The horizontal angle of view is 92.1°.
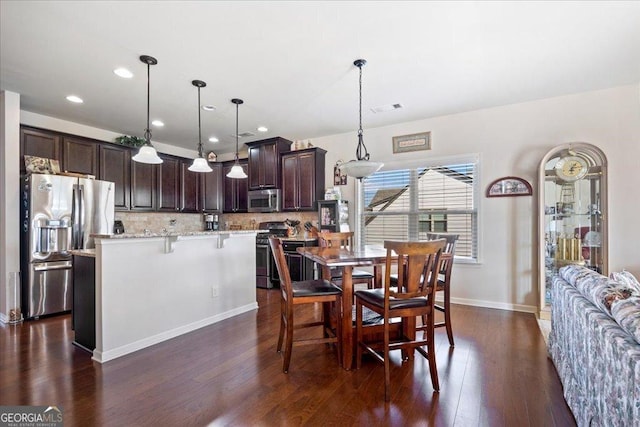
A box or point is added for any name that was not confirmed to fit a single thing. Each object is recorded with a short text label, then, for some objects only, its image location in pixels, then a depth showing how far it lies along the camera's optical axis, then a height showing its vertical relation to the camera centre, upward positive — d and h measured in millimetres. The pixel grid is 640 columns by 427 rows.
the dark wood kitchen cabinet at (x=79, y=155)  4258 +853
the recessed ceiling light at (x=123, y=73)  3020 +1419
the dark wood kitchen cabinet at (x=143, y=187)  5098 +478
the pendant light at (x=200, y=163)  3329 +565
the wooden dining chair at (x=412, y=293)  1948 -520
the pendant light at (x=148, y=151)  2826 +598
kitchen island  2518 -688
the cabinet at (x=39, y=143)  3836 +930
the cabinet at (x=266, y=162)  5469 +962
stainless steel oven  5241 -867
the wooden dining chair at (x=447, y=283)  2721 -626
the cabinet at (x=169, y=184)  5520 +566
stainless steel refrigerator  3572 -206
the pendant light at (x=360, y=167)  2789 +438
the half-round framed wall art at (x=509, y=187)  3860 +342
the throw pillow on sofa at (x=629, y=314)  1145 -406
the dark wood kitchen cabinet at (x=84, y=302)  2586 -758
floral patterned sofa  1102 -583
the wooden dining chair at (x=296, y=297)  2305 -630
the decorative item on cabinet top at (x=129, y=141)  5035 +1225
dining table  2176 -357
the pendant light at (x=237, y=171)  3797 +538
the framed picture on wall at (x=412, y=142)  4516 +1080
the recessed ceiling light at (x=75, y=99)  3683 +1408
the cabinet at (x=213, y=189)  6207 +518
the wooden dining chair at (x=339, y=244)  2695 -337
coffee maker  6483 -153
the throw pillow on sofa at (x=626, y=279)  1861 -410
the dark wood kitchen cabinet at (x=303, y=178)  5176 +617
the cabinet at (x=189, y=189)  5883 +502
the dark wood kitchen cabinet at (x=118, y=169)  4700 +716
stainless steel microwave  5570 +265
